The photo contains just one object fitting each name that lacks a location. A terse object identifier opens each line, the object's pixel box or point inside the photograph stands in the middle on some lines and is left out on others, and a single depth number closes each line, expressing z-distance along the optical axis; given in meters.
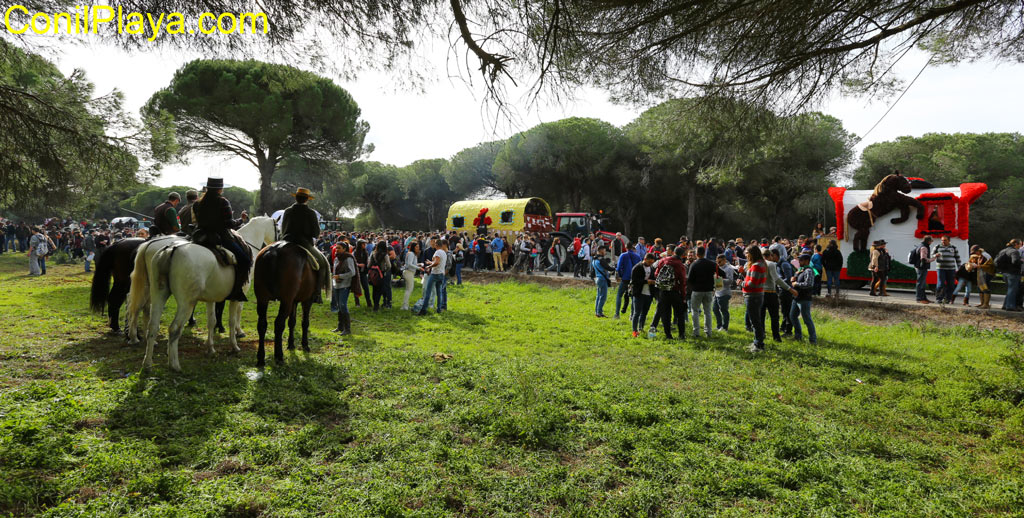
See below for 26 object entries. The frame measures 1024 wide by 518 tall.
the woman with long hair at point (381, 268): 10.84
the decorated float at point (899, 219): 13.45
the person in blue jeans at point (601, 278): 10.59
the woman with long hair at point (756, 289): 7.64
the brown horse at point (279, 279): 5.92
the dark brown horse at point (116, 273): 7.25
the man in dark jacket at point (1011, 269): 11.19
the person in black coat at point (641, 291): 8.80
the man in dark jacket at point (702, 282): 8.51
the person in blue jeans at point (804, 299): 8.30
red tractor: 23.17
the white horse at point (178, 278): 5.43
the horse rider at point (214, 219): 5.82
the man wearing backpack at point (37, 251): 16.72
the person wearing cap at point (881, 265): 13.29
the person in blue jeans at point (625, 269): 10.27
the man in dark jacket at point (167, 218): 7.72
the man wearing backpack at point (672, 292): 8.26
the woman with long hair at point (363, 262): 10.80
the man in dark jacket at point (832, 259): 12.69
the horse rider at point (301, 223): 6.24
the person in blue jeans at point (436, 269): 10.45
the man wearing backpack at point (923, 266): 12.55
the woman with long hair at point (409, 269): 11.00
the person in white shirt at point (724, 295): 9.38
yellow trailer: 24.08
